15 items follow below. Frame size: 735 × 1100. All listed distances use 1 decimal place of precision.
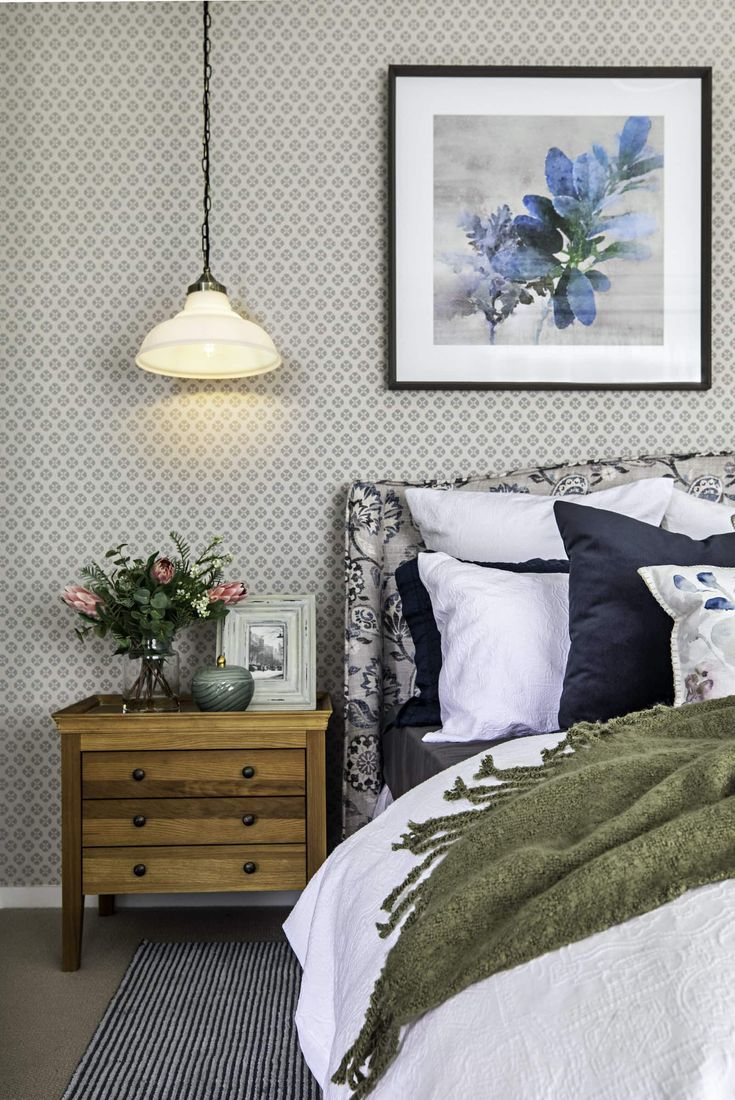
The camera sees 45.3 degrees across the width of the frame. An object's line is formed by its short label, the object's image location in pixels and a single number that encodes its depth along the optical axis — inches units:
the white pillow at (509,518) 87.9
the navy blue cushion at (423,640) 84.6
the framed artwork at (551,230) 101.7
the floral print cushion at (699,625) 59.0
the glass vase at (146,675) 88.1
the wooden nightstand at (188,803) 84.1
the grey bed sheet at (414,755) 68.3
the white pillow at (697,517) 86.4
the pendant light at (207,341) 86.7
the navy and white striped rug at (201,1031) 64.5
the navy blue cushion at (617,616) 65.6
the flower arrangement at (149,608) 86.8
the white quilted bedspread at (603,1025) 23.1
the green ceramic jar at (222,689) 85.4
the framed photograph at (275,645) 91.8
